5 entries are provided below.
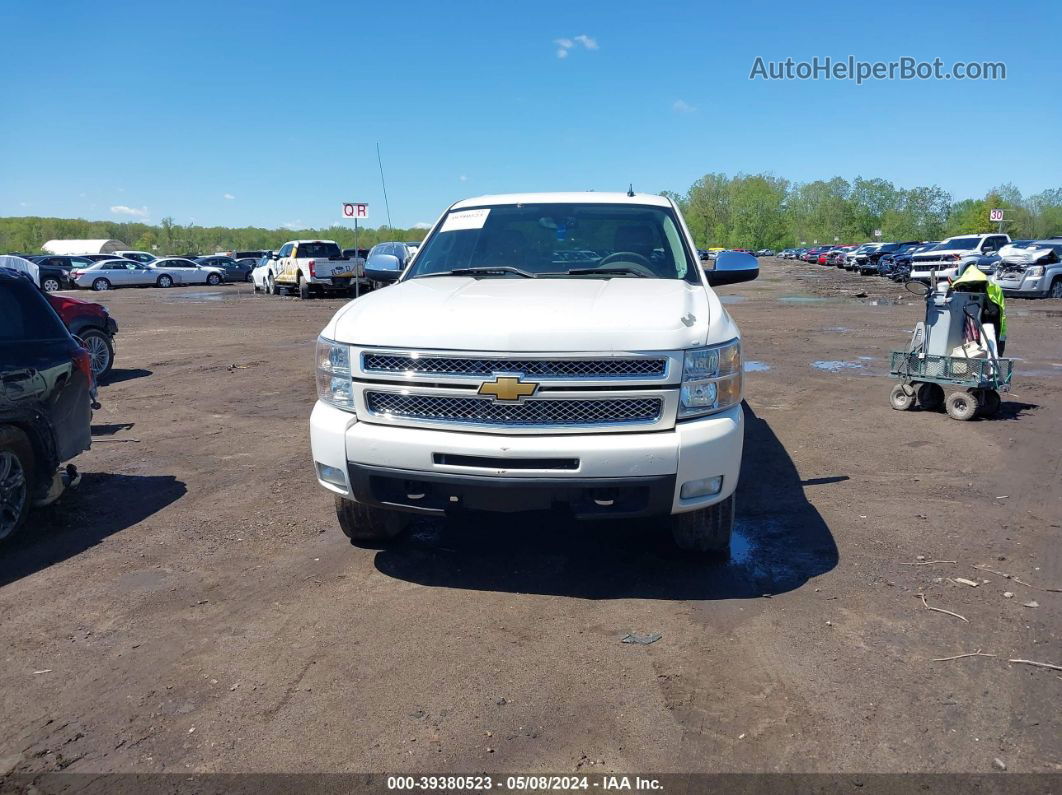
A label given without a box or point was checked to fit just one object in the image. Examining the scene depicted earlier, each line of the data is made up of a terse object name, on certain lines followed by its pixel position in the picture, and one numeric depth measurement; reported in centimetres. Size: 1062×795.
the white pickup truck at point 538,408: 379
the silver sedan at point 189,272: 4350
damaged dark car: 496
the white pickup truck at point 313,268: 2770
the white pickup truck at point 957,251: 3334
